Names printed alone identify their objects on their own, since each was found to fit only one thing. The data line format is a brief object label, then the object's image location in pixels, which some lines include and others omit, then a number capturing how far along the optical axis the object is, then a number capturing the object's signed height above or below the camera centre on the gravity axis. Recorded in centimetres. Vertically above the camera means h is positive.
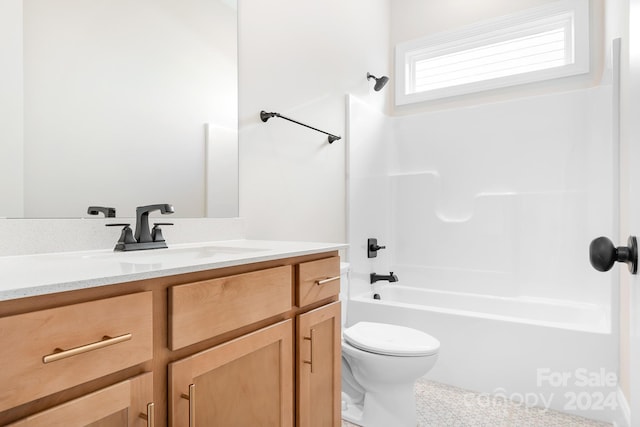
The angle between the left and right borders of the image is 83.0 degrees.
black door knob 61 -7
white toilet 160 -71
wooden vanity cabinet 57 -29
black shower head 275 +101
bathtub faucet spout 276 -49
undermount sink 97 -12
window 264 +130
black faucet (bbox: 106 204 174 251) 117 -7
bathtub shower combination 198 -17
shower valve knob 280 -26
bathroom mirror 105 +38
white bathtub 189 -77
